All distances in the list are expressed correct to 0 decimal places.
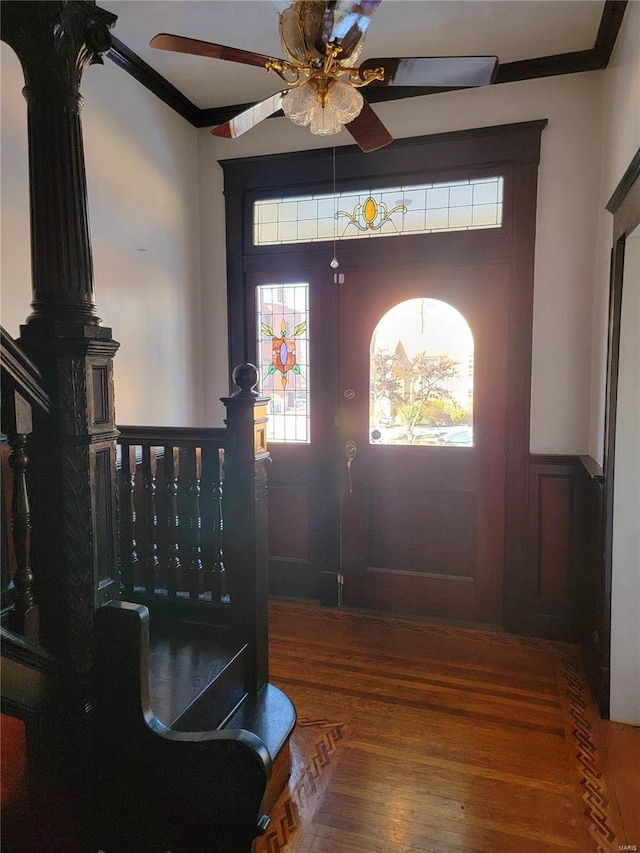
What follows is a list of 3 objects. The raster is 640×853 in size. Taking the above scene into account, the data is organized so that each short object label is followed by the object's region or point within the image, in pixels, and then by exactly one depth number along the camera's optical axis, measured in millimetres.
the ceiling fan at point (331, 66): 1684
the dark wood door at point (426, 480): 3340
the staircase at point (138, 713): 1403
